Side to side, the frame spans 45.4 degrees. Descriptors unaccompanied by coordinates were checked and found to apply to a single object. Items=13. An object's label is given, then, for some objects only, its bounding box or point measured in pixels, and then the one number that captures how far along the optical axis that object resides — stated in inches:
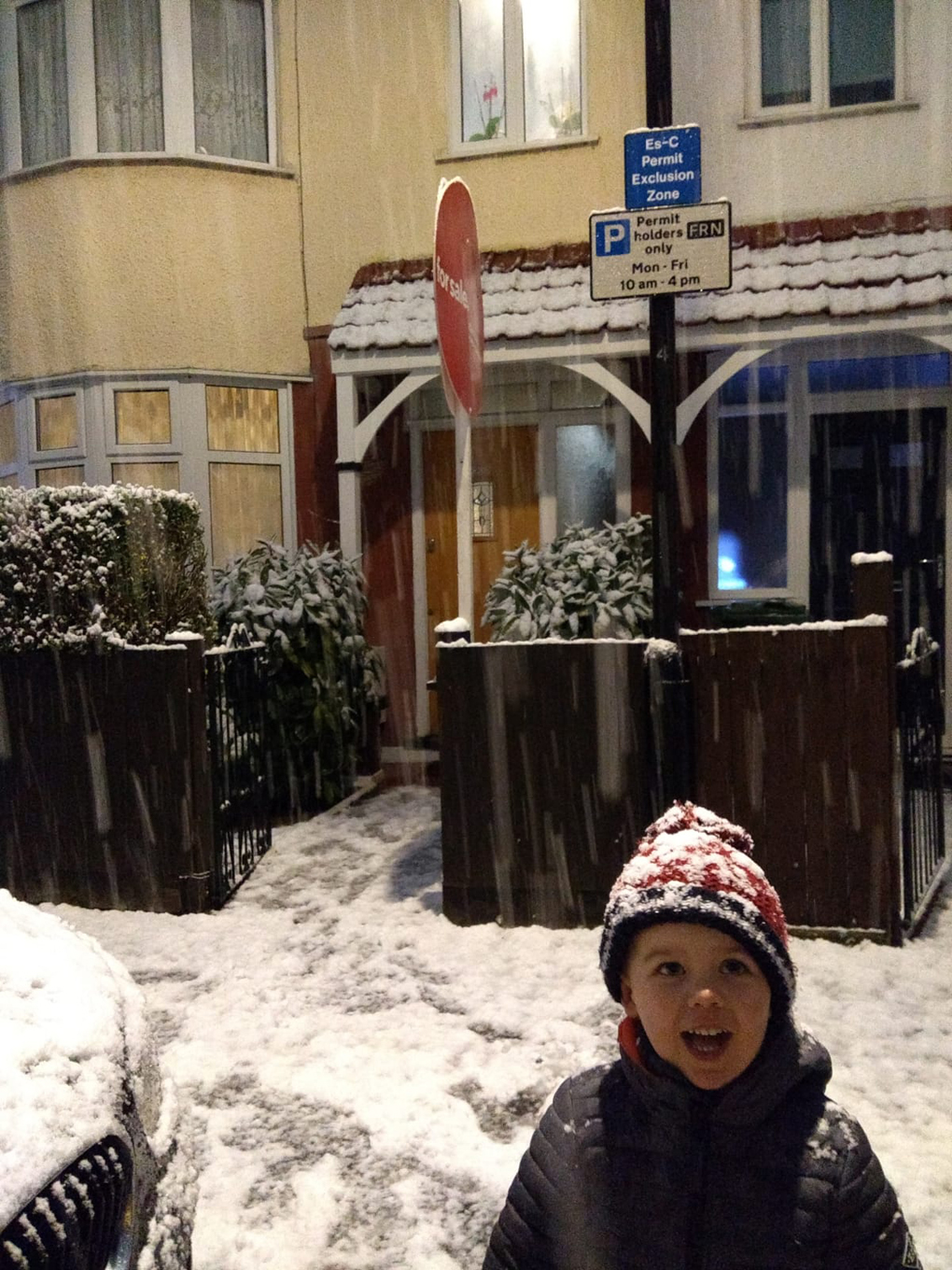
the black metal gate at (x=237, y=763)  235.3
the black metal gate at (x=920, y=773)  202.8
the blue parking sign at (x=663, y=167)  196.4
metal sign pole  202.5
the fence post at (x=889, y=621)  193.6
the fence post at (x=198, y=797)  225.1
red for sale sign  213.2
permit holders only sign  195.8
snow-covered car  68.8
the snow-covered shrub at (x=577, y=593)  269.6
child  65.5
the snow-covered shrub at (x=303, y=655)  298.0
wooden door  373.7
